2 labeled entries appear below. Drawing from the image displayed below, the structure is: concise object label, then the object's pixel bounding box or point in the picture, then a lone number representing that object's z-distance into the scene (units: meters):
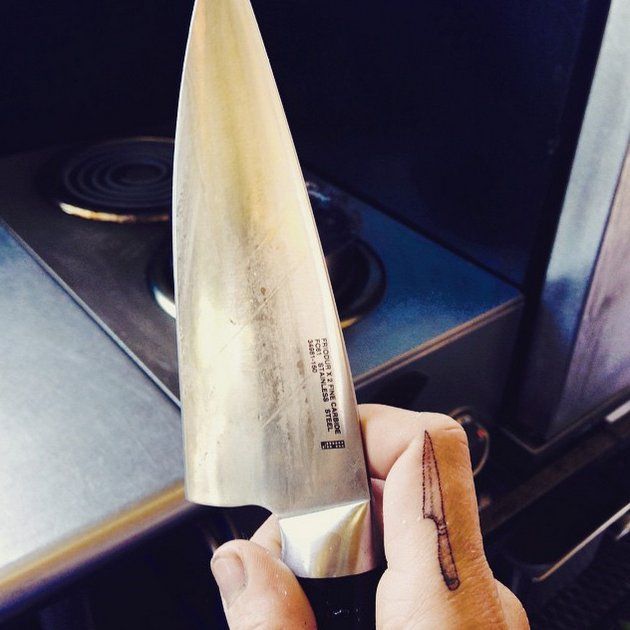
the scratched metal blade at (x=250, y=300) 0.35
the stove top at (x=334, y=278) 0.53
